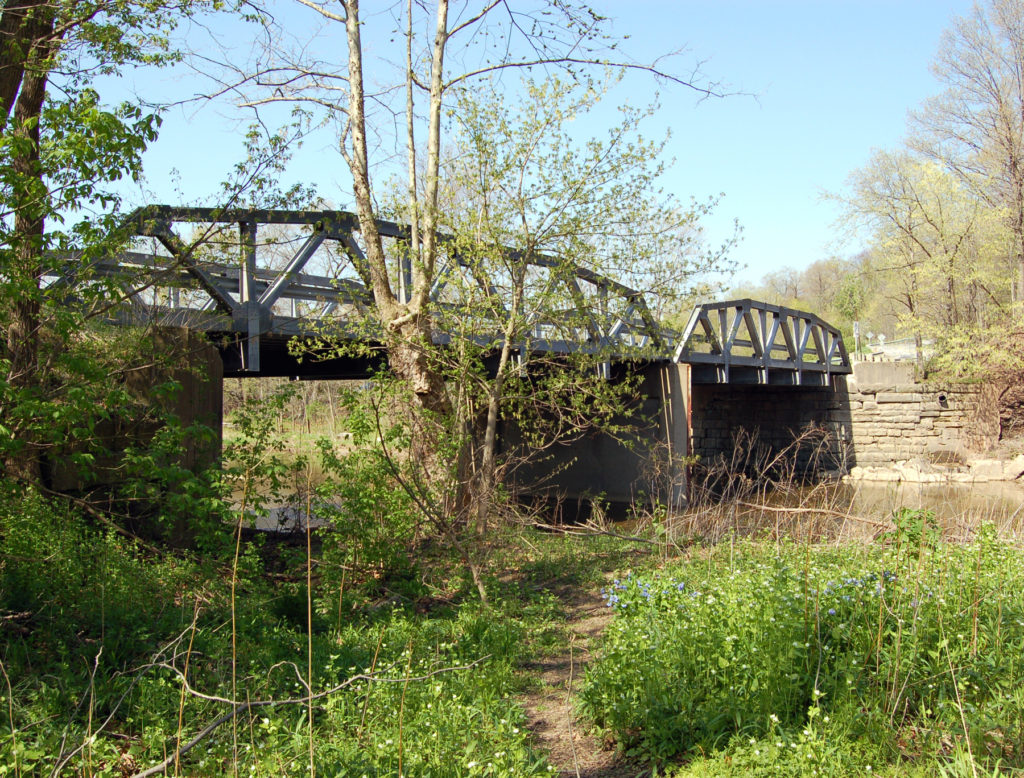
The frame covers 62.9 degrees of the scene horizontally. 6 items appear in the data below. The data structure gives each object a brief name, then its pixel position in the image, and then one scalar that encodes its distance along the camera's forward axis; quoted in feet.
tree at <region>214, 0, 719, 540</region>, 32.65
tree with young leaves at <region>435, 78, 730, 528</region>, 30.71
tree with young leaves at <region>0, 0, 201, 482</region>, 17.69
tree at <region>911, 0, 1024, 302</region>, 90.17
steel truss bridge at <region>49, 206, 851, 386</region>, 26.25
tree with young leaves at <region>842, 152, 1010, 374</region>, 91.86
